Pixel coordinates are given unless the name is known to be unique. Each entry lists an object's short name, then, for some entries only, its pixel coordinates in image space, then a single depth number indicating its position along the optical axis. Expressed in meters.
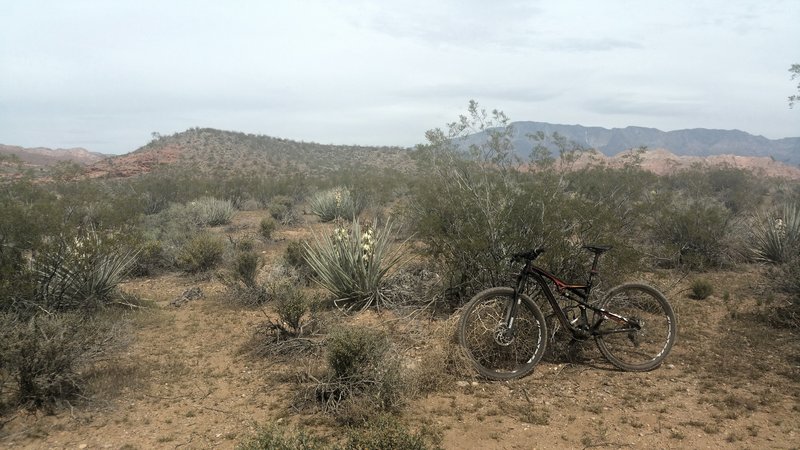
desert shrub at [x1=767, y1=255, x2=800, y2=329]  5.88
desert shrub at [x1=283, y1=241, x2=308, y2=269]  8.89
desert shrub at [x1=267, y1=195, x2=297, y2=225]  15.98
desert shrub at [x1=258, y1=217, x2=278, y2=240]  12.84
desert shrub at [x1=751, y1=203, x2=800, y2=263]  8.75
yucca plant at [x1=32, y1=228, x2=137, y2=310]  5.80
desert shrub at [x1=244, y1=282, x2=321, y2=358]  5.34
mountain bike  4.51
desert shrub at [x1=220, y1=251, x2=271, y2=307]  7.43
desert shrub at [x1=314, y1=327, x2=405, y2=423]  3.94
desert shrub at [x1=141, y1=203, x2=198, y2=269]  9.97
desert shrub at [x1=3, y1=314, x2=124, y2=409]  4.05
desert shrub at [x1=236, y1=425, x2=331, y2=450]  2.79
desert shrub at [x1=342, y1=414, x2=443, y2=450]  2.91
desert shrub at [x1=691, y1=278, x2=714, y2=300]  7.17
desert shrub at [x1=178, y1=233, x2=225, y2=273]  9.30
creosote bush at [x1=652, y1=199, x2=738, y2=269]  9.12
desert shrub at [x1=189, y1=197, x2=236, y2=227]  15.12
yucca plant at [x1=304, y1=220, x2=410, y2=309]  6.70
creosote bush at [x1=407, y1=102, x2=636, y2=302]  5.48
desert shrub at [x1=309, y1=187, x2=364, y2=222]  15.61
